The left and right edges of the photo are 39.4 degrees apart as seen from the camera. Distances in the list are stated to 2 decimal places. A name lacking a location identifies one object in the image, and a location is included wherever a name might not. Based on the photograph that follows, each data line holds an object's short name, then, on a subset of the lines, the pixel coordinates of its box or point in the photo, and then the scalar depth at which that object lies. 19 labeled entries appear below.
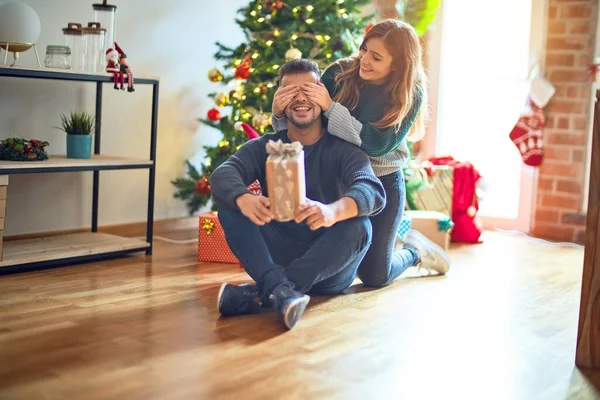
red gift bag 4.27
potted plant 3.41
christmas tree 3.87
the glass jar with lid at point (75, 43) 3.42
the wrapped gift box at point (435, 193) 4.30
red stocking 4.53
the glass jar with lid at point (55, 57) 3.28
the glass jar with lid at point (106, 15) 3.57
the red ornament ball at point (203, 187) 4.04
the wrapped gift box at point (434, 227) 3.93
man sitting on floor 2.46
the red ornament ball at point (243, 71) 3.90
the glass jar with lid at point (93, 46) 3.43
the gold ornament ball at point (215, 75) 4.08
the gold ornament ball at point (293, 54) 3.76
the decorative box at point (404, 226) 3.46
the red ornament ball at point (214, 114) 4.14
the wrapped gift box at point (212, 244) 3.45
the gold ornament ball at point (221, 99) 4.08
